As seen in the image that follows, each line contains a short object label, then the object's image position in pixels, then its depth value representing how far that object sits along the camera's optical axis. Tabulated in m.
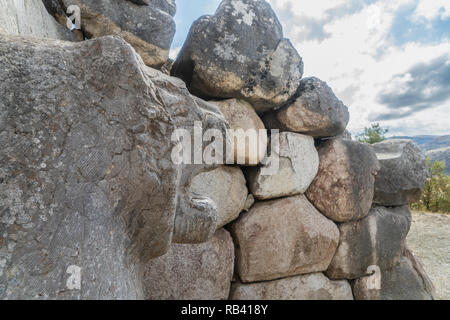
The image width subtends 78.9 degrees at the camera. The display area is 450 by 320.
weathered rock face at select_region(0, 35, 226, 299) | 0.48
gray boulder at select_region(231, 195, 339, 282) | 1.92
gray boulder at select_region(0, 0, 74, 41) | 0.86
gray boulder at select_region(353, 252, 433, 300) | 2.30
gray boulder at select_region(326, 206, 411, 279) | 2.21
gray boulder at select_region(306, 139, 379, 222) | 2.18
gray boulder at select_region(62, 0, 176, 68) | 1.42
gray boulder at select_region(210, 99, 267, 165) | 1.82
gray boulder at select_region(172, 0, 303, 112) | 1.67
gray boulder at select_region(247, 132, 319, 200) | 2.00
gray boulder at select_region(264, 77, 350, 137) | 2.07
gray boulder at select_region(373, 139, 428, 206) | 2.52
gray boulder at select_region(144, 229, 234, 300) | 1.62
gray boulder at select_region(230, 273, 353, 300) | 1.94
